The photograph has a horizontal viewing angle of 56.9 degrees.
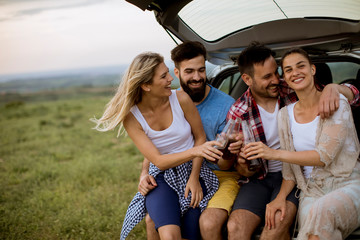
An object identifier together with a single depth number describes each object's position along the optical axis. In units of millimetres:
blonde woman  2385
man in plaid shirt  2287
